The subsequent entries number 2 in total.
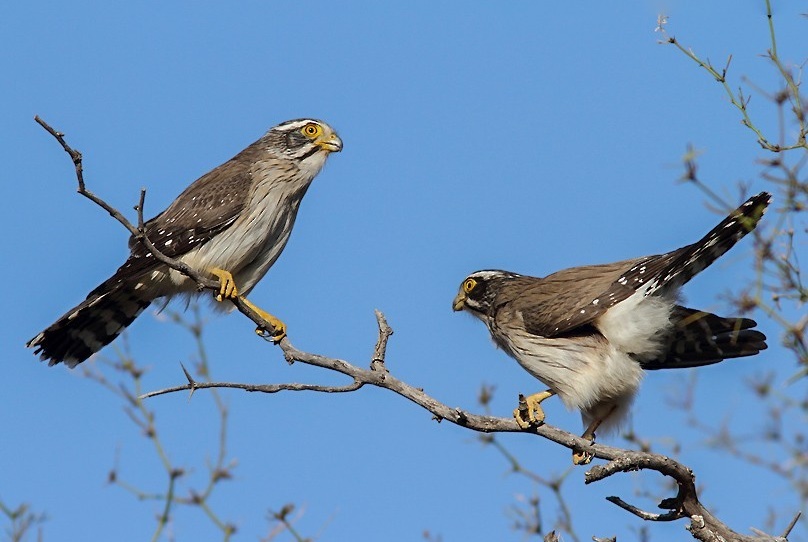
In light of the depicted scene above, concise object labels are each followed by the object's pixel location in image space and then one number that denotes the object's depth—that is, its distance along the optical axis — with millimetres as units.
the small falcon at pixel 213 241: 14477
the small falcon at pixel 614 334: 13062
